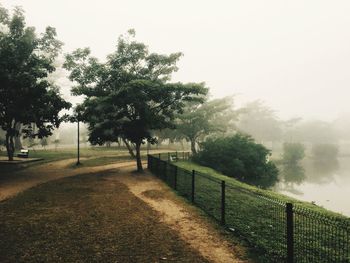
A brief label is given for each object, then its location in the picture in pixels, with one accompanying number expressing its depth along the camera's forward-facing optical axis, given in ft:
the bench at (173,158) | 112.38
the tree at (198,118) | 139.74
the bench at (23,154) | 101.81
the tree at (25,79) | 68.23
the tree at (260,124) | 315.99
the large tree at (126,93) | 71.05
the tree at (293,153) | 178.09
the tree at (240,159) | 111.86
